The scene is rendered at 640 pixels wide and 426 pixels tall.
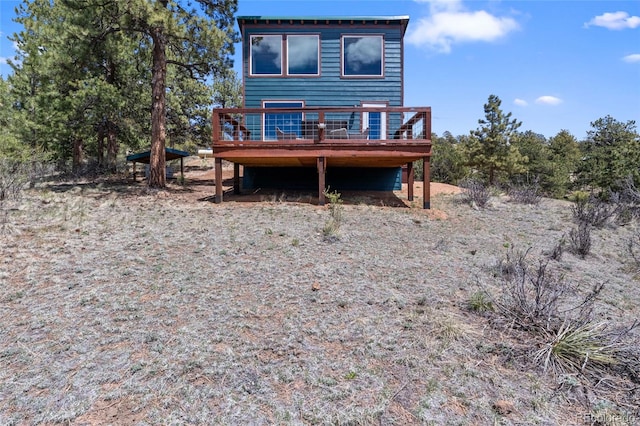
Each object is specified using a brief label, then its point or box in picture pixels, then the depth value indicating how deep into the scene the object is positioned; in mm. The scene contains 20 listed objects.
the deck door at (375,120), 11992
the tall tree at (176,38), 8414
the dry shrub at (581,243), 6301
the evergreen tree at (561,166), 23875
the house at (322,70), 11875
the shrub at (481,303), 3736
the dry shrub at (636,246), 5848
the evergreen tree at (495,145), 21859
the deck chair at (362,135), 9982
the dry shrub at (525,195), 11209
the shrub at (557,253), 5812
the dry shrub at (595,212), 8578
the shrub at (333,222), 6172
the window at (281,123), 11750
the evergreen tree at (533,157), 25672
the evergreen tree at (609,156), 16500
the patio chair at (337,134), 9179
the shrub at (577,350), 2910
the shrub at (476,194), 10047
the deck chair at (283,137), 10491
